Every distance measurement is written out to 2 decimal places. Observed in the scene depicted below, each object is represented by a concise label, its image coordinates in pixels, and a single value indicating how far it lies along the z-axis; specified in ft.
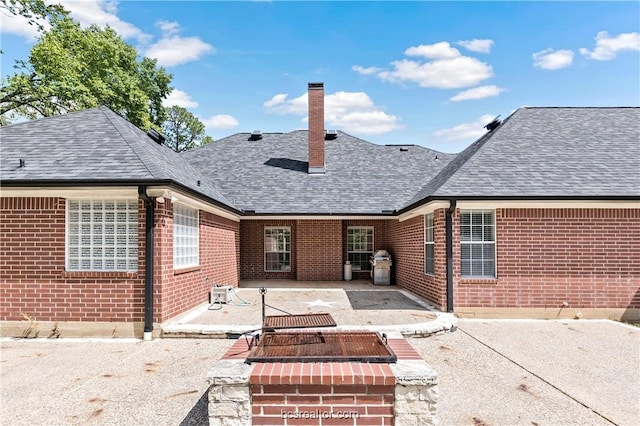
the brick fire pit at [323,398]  10.46
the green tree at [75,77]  65.10
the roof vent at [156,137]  35.81
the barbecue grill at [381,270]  45.98
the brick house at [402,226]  23.84
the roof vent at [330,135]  62.03
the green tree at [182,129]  136.46
